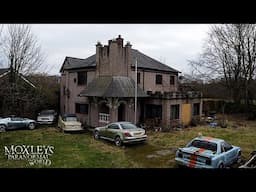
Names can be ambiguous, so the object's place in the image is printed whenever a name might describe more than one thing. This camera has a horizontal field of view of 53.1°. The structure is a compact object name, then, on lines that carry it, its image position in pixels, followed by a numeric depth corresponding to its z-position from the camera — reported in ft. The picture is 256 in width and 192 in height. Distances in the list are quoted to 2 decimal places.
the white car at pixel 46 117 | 49.80
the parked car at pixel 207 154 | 20.63
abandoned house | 43.98
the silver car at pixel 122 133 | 31.62
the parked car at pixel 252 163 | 19.81
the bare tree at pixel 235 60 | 65.67
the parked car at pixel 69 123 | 41.63
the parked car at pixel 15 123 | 41.07
